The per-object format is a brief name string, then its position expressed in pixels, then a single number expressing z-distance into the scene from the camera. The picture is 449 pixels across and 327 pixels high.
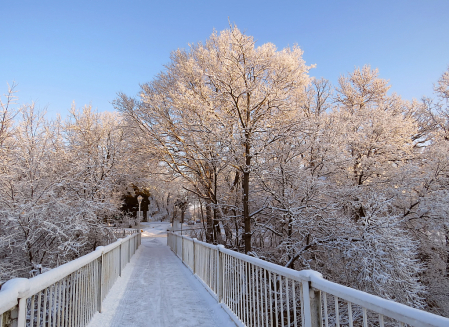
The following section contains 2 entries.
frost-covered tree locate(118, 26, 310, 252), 8.02
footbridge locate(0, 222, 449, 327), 1.76
